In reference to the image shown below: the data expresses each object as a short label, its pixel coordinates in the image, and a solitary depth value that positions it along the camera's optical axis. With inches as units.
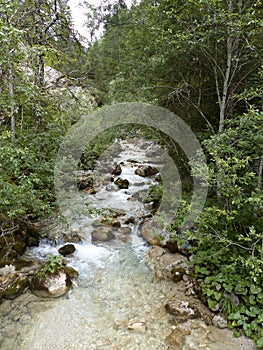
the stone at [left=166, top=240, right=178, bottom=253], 198.2
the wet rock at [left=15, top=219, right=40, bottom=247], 202.0
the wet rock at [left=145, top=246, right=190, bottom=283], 170.2
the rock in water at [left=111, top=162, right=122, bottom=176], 426.3
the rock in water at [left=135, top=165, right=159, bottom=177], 414.0
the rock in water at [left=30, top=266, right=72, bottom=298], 153.0
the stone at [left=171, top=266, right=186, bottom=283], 166.7
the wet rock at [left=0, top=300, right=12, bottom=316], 138.6
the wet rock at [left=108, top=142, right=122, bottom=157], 513.8
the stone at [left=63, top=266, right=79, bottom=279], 171.6
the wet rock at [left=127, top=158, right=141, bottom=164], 488.7
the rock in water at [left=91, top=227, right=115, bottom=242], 225.6
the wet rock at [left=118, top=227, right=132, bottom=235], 238.9
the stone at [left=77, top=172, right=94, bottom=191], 339.8
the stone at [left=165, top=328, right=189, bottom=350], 120.1
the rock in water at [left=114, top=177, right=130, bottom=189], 370.3
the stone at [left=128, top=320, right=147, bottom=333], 129.8
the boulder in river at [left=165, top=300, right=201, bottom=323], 135.3
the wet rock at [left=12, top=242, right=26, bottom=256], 187.1
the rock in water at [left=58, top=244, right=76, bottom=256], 199.2
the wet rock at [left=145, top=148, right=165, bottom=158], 454.2
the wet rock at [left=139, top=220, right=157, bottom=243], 221.6
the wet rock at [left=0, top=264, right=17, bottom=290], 152.9
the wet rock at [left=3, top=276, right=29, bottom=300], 148.5
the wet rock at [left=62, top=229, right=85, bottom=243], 220.8
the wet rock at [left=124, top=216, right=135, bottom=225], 255.8
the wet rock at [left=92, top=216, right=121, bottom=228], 247.8
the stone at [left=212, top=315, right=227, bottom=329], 128.4
